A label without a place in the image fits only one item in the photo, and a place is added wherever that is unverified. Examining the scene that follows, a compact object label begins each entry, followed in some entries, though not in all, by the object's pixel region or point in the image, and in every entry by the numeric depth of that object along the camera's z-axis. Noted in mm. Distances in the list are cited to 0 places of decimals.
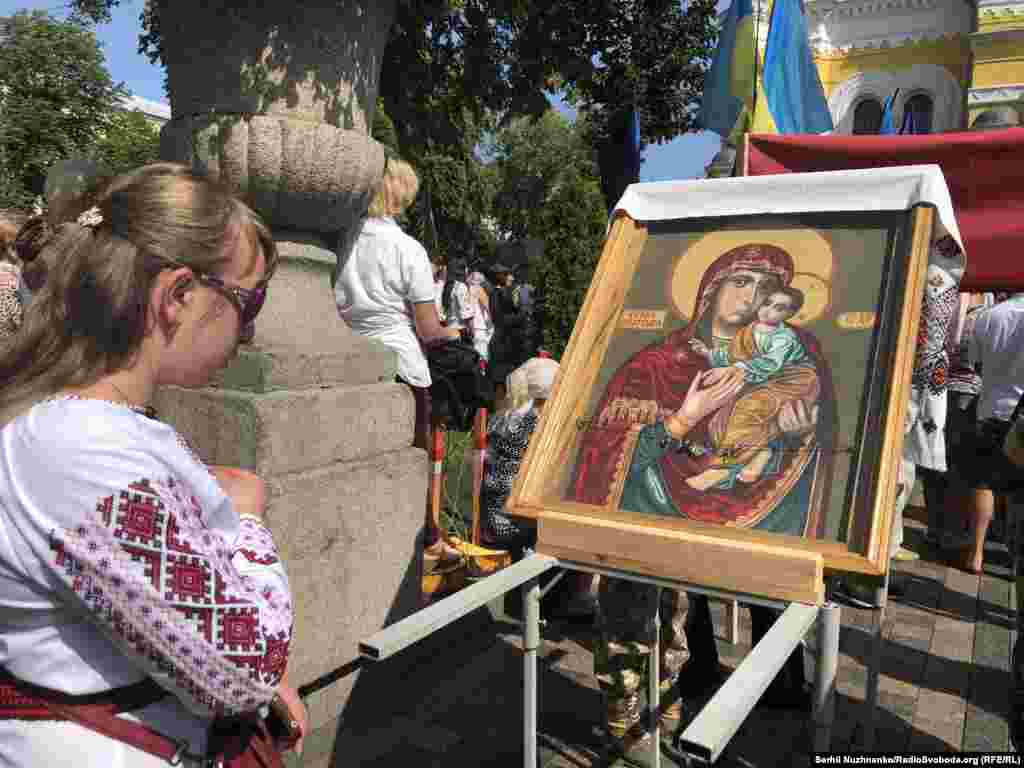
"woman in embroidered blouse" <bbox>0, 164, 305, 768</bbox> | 1054
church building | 25328
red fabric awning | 3217
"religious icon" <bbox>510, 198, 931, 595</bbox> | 2121
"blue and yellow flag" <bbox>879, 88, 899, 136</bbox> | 9438
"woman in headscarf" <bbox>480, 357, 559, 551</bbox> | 4387
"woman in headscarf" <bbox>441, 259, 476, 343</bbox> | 10727
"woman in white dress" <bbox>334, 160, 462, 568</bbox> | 3748
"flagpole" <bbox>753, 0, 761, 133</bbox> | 5336
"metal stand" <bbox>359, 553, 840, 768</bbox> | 1392
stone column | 2818
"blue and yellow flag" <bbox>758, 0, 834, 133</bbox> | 5531
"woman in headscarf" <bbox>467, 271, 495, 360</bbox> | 10906
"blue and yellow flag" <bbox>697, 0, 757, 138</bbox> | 5617
